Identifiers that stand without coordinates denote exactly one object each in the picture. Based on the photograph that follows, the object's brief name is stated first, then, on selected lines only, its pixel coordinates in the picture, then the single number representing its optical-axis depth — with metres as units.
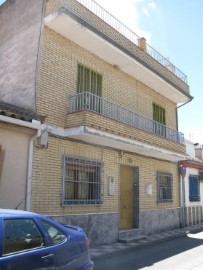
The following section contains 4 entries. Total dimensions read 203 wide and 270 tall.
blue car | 2.69
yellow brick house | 6.76
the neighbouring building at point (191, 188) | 11.97
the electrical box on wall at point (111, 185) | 8.15
